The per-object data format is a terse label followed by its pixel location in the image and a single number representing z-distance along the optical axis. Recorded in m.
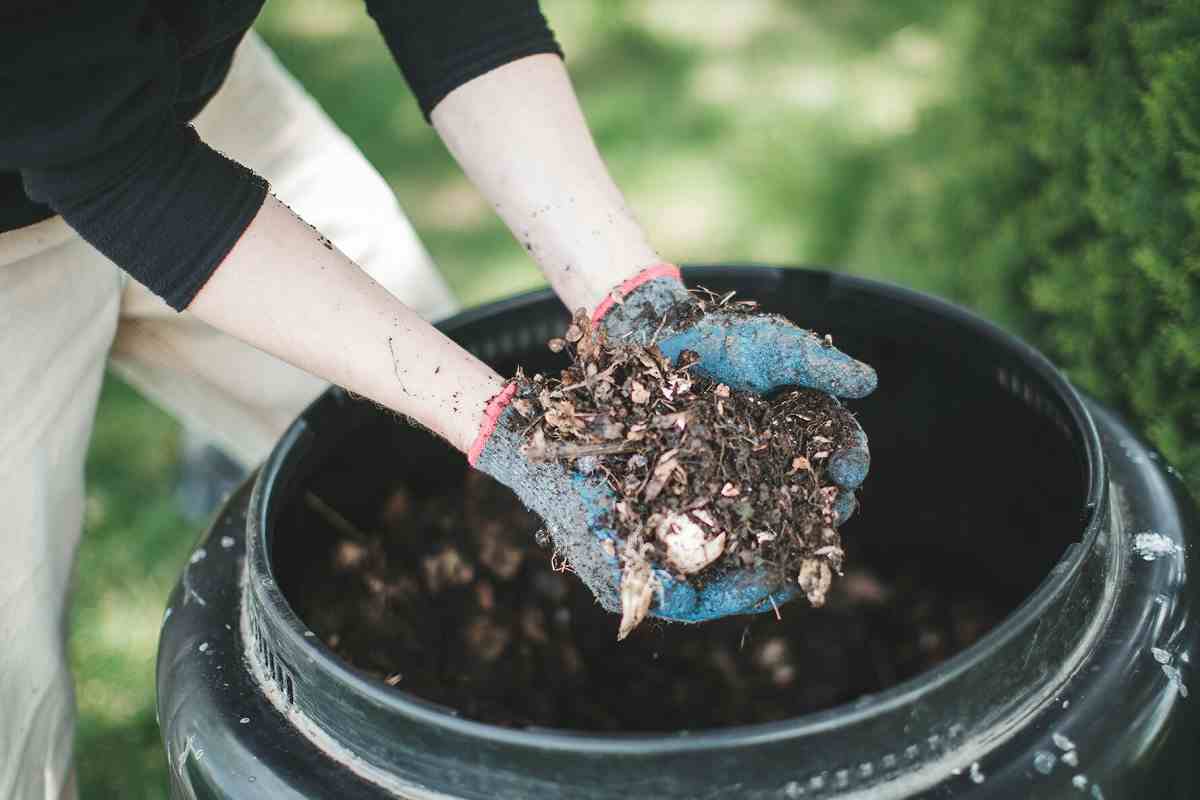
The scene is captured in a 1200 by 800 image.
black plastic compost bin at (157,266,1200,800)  0.88
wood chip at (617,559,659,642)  1.05
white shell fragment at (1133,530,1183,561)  1.13
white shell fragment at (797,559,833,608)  1.07
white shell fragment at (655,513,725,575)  1.08
